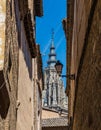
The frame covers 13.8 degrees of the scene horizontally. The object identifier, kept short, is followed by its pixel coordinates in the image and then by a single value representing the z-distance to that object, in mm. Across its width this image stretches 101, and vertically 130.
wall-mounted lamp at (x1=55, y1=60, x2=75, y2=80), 13545
